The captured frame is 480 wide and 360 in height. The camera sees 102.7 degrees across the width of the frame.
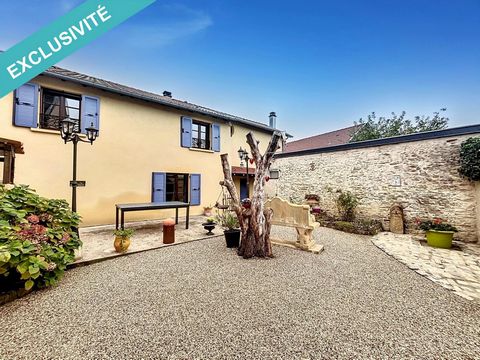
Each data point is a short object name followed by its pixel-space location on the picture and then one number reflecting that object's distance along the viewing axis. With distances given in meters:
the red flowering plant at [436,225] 5.41
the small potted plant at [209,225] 5.90
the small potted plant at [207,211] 9.42
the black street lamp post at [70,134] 4.22
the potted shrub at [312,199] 8.95
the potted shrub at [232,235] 4.90
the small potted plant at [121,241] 4.24
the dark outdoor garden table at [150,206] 5.28
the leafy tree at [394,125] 11.95
